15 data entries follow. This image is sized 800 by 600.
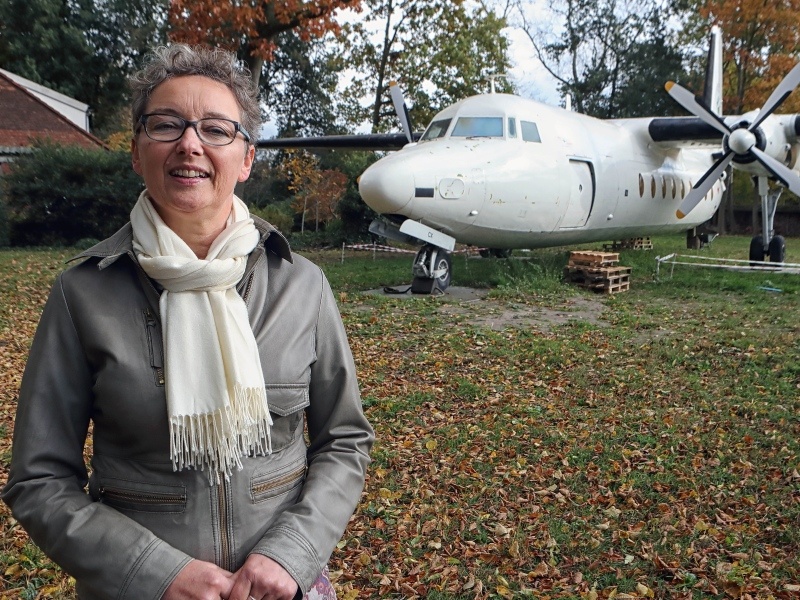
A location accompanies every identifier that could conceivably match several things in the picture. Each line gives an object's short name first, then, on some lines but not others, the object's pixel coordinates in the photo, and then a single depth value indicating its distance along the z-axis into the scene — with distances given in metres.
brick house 22.80
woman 1.40
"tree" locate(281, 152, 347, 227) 25.17
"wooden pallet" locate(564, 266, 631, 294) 11.21
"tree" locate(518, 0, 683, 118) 31.56
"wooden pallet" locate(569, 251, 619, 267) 11.70
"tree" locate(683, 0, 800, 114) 24.45
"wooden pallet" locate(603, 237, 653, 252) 20.03
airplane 9.66
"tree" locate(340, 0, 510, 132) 26.75
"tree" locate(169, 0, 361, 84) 15.84
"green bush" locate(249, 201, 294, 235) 22.24
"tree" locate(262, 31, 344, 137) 29.83
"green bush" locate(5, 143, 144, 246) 18.81
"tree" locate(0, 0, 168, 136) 26.44
